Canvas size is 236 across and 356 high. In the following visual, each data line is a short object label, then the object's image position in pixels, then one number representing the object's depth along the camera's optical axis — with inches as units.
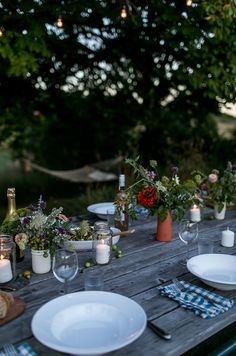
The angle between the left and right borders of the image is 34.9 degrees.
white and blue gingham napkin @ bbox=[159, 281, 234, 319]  47.9
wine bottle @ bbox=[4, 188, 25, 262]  61.8
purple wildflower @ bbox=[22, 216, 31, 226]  59.5
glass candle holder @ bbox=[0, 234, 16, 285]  55.0
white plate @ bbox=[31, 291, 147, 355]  40.2
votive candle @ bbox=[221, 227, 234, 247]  72.2
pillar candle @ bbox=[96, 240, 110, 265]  62.4
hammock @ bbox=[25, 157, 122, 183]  234.7
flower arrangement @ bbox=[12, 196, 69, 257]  58.4
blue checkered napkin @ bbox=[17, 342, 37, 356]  39.1
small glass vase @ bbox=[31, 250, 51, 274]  58.5
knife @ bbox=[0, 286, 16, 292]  53.7
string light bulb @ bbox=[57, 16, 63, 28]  132.1
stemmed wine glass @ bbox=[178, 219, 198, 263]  66.3
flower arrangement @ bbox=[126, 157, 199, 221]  68.9
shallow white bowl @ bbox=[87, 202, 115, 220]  88.9
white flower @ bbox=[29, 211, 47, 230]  58.2
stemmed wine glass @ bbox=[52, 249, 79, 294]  50.6
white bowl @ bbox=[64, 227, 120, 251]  67.7
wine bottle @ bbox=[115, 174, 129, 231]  72.2
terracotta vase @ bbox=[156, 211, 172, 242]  74.4
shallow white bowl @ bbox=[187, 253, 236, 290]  57.6
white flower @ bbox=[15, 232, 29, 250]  57.6
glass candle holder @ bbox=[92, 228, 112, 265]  62.5
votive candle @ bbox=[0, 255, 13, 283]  54.9
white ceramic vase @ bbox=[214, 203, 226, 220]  91.0
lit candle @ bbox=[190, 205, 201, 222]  87.8
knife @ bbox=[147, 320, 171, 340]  42.2
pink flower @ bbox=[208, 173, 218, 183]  88.4
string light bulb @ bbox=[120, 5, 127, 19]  131.3
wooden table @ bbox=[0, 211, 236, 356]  41.9
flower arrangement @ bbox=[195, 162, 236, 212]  86.7
